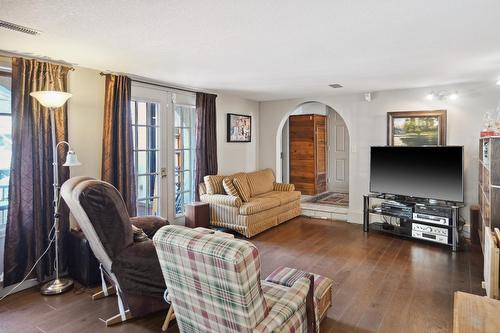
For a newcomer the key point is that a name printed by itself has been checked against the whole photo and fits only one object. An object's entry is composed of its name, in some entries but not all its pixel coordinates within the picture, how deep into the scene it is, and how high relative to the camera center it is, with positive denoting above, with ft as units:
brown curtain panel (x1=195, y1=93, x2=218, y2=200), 17.53 +1.44
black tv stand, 14.35 -2.98
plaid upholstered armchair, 4.94 -2.11
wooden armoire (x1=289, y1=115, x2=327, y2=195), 25.12 +0.79
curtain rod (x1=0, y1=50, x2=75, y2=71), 10.30 +3.57
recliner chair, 7.76 -2.17
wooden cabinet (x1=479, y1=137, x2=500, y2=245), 10.54 -0.72
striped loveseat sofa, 16.17 -2.15
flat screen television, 14.89 -0.48
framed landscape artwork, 16.61 +1.80
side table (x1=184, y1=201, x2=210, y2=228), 16.21 -2.64
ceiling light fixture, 16.08 +3.36
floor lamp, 9.93 +0.00
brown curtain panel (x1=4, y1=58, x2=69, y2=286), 10.32 -0.40
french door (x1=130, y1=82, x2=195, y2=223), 15.01 +0.69
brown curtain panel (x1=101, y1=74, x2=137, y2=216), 12.98 +0.95
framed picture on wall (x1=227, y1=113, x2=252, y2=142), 20.11 +2.26
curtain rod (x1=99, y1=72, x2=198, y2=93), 14.34 +3.76
